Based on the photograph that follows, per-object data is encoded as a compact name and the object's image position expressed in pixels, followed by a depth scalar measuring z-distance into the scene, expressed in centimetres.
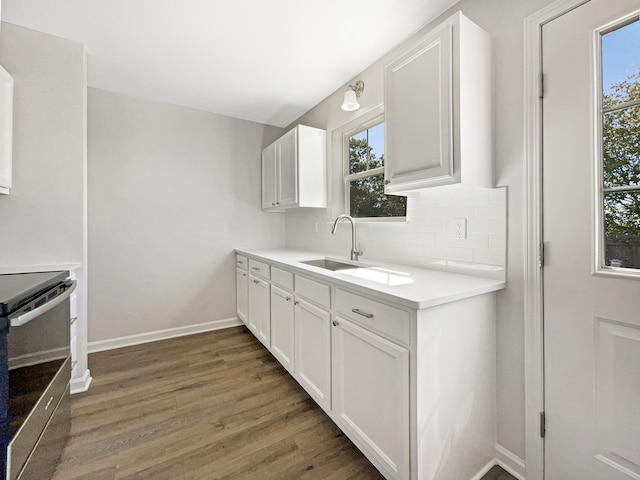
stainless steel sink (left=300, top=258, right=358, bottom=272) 246
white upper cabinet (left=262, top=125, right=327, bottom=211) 280
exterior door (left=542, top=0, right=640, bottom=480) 110
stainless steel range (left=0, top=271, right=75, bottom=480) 100
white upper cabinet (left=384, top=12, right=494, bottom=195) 135
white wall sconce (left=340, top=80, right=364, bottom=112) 223
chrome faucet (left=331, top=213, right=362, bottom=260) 238
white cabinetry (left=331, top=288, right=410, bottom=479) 119
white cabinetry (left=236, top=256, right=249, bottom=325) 307
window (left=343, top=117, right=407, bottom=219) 235
